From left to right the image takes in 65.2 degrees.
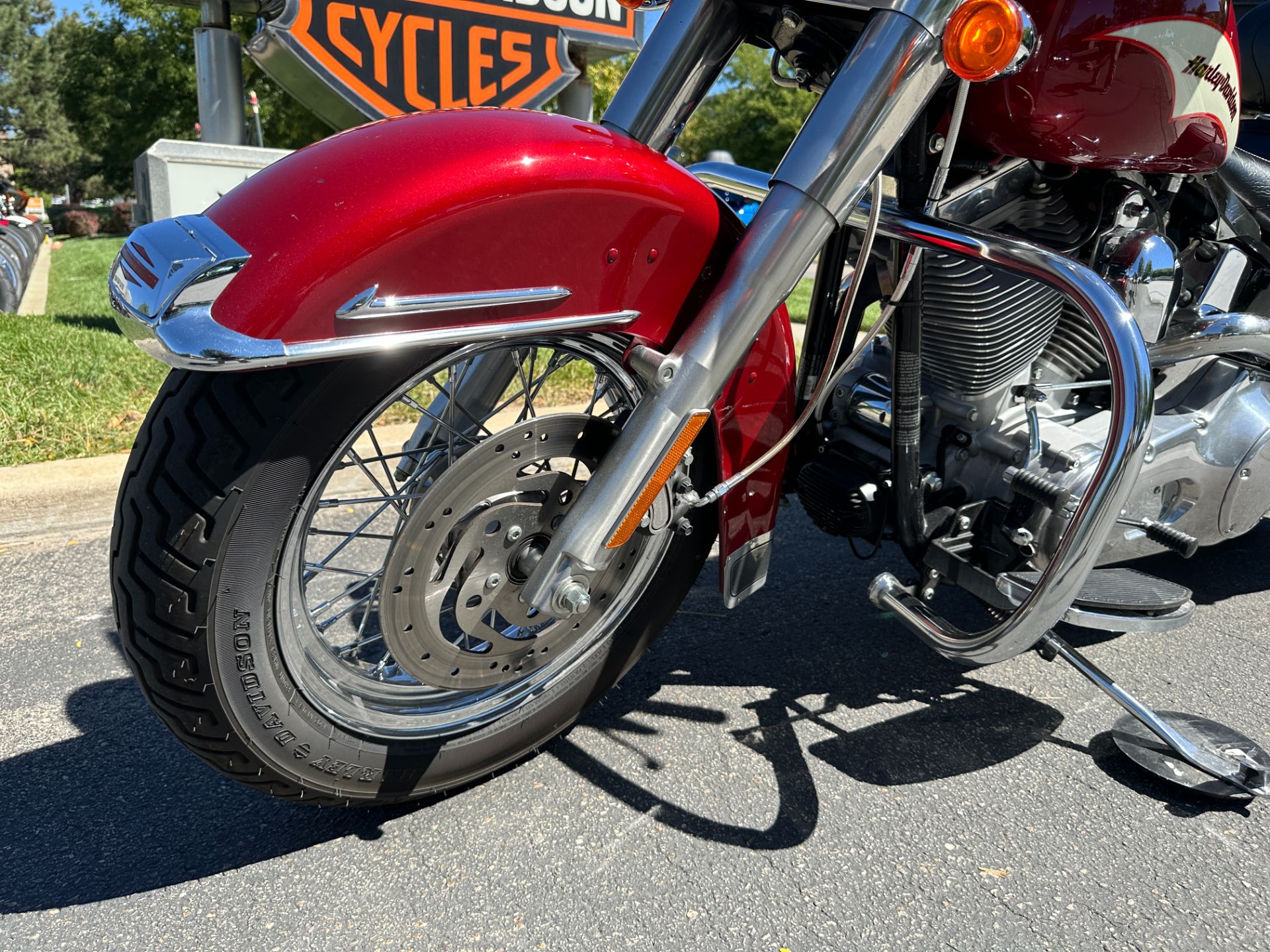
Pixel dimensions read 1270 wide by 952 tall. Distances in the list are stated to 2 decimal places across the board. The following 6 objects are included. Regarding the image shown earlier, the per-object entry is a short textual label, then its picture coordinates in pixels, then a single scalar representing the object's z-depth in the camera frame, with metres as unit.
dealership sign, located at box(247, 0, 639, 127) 5.48
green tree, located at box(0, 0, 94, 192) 52.00
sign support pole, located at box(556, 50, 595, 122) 6.89
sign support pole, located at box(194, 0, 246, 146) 5.44
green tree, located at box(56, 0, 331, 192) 20.52
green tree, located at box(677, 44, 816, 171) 32.34
